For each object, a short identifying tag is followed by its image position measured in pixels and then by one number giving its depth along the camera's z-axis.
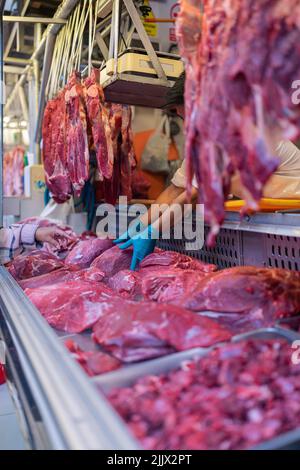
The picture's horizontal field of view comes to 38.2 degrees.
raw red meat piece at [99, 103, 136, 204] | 3.25
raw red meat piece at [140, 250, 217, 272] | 2.36
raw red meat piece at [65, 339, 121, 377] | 1.24
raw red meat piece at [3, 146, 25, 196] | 5.79
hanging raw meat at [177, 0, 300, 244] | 1.01
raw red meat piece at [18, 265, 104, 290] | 2.24
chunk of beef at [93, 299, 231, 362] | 1.33
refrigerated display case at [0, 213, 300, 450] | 0.87
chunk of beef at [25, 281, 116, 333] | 1.64
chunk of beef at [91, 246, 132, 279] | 2.48
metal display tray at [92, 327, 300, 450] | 1.13
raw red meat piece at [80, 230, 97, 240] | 3.43
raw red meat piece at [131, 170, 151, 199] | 5.37
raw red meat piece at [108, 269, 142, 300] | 2.05
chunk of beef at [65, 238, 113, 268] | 2.82
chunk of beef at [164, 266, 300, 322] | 1.54
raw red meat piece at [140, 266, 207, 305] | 1.87
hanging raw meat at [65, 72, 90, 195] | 2.92
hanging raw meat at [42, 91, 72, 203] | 3.28
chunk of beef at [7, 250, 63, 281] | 2.55
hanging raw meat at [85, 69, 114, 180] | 2.79
